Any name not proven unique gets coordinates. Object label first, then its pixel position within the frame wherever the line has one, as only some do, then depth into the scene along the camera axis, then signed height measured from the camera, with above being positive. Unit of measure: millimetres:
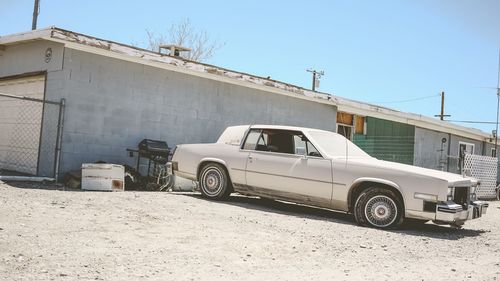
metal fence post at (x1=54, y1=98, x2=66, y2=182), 10383 +92
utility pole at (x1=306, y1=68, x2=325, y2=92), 41656 +7084
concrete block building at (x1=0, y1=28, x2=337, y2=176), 10664 +1129
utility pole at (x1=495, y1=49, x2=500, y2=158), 20475 +2125
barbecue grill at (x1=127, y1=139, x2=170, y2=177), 11391 -70
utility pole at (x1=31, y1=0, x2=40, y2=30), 26141 +6552
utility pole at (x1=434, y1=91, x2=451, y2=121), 43750 +4990
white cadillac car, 7832 -268
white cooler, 9984 -620
